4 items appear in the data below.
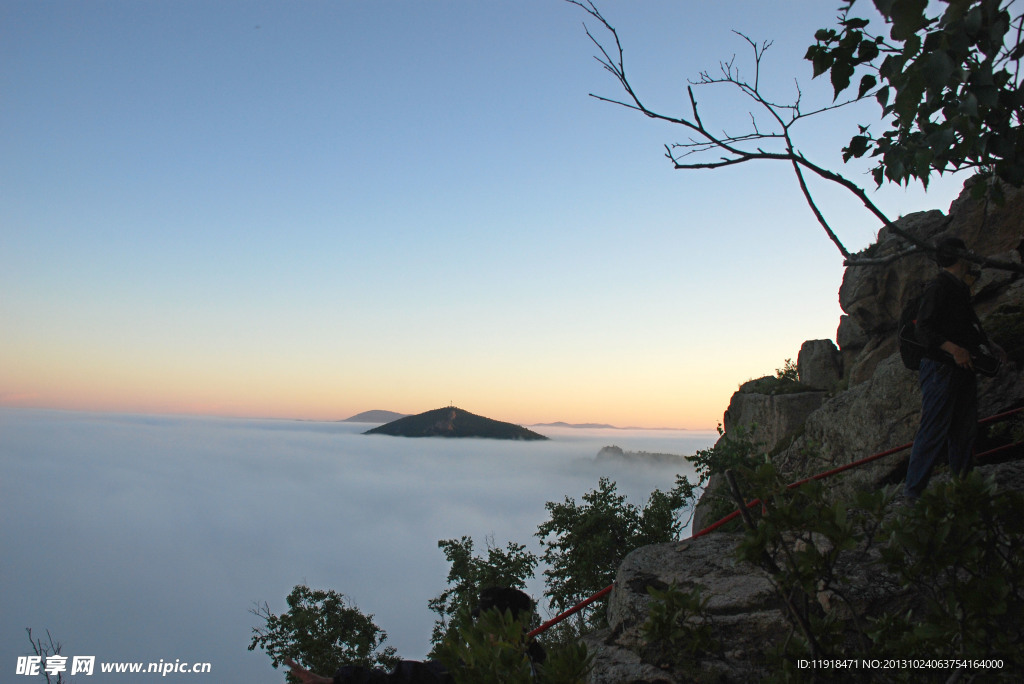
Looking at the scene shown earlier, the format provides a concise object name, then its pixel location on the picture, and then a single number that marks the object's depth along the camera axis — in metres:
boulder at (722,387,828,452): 15.05
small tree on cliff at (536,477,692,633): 14.24
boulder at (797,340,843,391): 16.36
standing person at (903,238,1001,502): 4.46
